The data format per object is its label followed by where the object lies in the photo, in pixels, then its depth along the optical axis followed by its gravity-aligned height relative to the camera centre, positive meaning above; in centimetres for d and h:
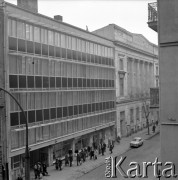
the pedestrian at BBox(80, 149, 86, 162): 3362 -629
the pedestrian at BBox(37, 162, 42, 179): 2701 -613
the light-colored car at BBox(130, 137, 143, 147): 4178 -637
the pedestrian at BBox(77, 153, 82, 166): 3209 -631
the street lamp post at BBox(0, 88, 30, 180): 1720 -377
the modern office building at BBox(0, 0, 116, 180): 2661 +63
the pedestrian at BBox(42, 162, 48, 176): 2828 -643
